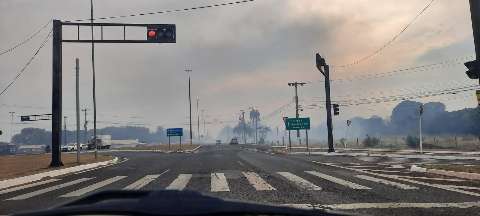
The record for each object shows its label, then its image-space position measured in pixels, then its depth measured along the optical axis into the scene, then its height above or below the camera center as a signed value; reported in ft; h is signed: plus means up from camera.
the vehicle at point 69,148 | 283.71 -4.15
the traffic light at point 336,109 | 148.54 +8.11
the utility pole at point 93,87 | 129.29 +14.56
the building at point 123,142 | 591.86 -2.02
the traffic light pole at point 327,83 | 147.64 +15.99
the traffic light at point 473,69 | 51.26 +6.65
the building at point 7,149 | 417.81 -5.38
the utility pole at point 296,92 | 245.04 +22.31
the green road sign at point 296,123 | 184.44 +5.07
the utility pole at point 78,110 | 98.31 +6.28
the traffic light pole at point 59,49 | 80.48 +15.82
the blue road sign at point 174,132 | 242.99 +3.58
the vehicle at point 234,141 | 396.86 -2.64
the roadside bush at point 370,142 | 269.69 -4.04
